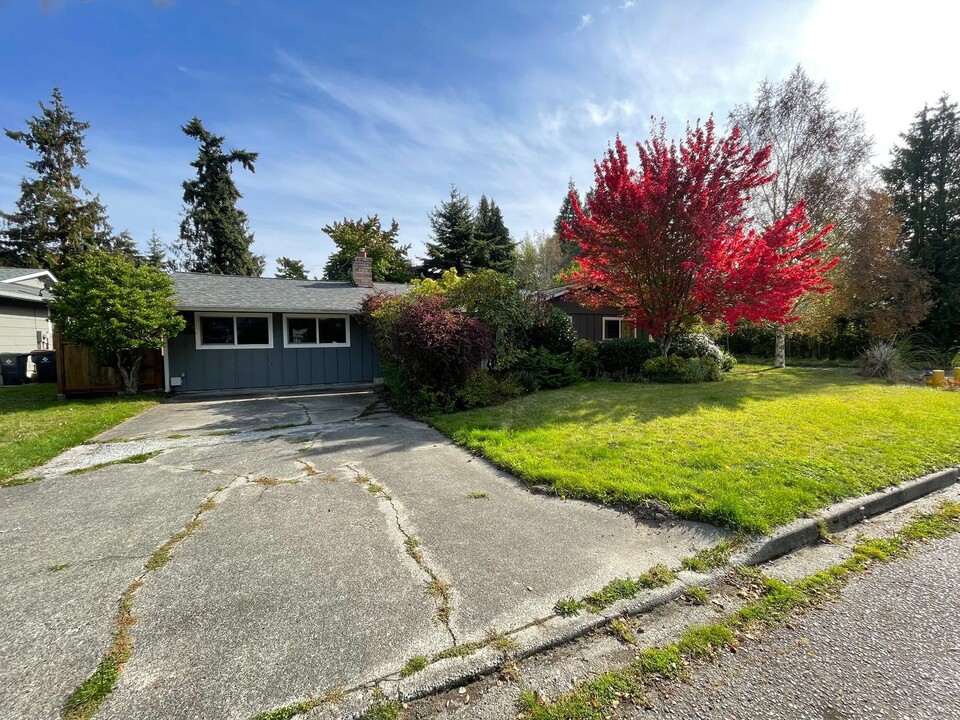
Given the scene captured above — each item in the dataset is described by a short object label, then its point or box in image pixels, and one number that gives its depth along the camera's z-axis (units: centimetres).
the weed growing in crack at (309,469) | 453
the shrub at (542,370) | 964
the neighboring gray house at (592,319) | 1437
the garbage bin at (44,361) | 1318
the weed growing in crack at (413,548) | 279
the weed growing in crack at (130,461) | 467
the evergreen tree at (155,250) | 2952
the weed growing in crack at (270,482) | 421
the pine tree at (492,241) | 2391
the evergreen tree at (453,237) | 2356
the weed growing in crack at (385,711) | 163
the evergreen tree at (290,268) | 3067
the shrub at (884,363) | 1048
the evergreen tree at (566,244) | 3514
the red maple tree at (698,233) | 988
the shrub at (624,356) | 1141
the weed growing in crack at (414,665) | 183
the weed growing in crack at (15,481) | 423
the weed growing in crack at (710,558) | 264
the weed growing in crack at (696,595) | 237
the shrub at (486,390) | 781
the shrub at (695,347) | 1274
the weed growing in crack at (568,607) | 221
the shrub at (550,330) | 1126
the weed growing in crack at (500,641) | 198
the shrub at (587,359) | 1131
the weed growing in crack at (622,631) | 208
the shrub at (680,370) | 1058
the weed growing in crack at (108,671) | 164
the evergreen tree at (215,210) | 2567
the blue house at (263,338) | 1071
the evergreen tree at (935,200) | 1669
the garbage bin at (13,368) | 1284
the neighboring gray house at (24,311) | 1412
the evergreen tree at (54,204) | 2338
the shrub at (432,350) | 741
